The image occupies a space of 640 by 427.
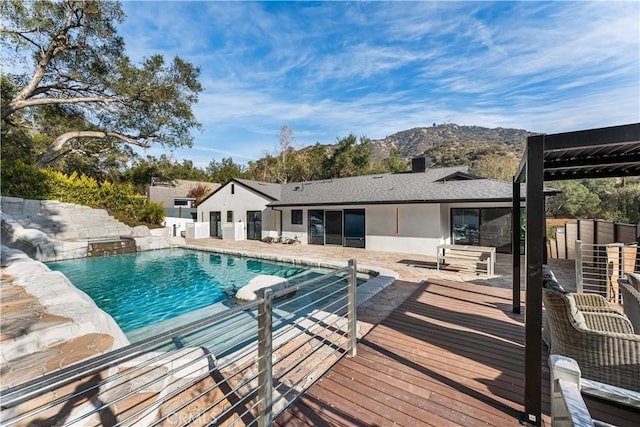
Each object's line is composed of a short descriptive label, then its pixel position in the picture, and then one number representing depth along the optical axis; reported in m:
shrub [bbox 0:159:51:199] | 14.66
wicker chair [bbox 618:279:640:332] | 2.95
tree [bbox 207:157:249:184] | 36.59
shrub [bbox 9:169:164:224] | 14.89
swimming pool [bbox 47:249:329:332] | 6.52
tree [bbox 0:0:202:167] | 11.08
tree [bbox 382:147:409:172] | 30.07
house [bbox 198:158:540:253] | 10.62
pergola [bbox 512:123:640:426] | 2.08
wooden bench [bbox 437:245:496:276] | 7.44
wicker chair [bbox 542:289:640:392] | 2.25
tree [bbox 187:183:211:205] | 29.97
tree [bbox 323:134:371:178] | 28.47
